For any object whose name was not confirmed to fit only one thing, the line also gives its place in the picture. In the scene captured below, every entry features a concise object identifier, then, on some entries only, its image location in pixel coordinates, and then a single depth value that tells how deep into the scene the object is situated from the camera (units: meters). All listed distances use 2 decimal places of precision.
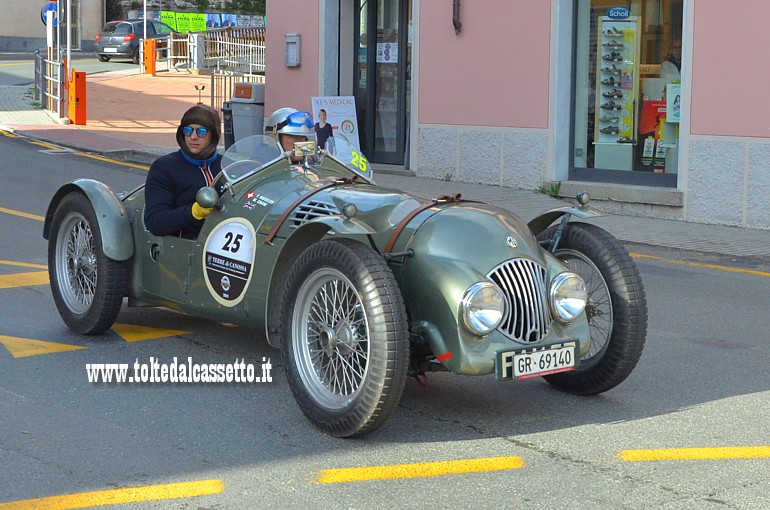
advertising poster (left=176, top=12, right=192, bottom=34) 52.38
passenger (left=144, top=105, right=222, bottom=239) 6.50
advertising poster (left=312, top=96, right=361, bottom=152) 16.64
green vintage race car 4.95
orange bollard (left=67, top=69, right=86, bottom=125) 22.20
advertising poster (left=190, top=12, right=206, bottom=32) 52.51
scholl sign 14.73
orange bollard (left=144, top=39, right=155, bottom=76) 36.19
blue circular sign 24.08
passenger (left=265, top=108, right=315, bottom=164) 6.57
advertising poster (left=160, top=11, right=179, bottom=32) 52.16
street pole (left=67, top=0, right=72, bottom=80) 22.70
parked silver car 42.41
